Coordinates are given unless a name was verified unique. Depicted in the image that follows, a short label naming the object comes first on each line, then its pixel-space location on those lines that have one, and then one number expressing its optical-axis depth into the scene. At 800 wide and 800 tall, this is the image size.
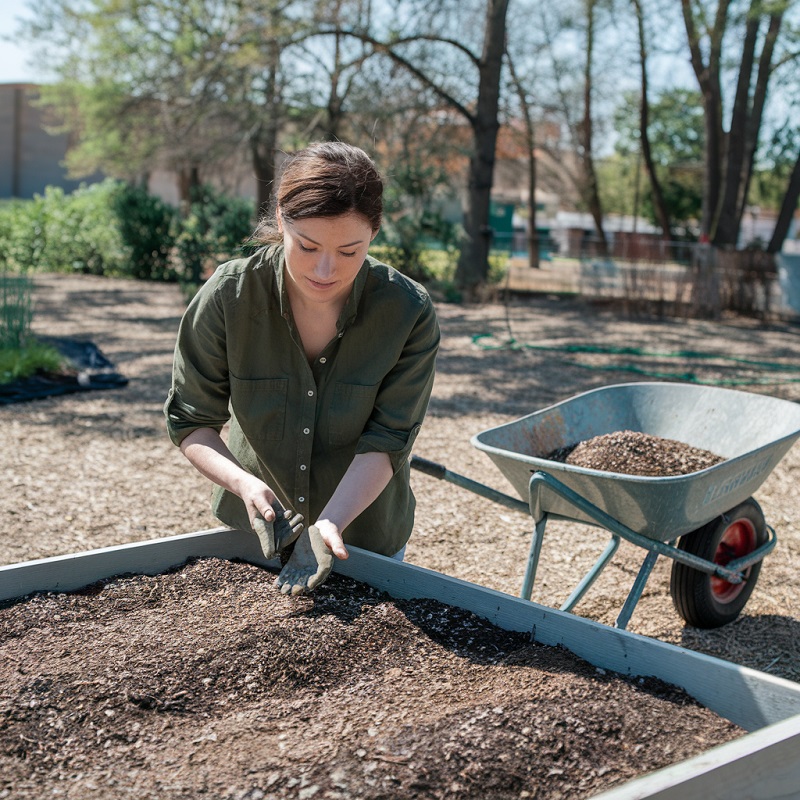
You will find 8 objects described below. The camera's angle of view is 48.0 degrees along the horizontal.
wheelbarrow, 2.54
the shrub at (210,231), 14.78
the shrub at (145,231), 17.08
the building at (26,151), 48.28
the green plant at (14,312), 7.35
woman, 2.04
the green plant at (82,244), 18.16
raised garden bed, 1.54
